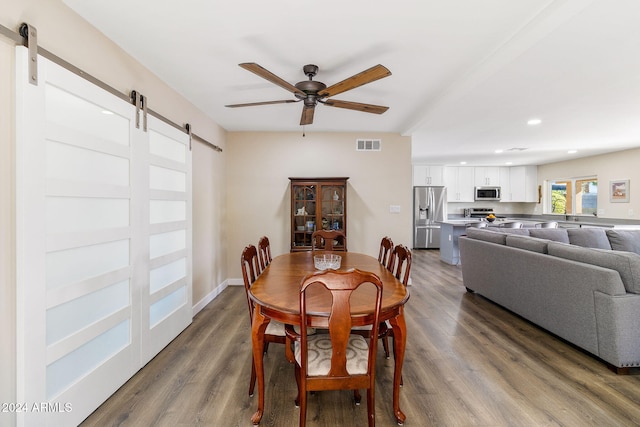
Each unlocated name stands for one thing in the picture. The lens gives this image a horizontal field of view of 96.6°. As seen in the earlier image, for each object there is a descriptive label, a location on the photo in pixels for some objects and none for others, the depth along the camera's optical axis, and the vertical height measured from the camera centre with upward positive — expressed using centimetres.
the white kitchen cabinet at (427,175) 782 +87
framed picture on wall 552 +32
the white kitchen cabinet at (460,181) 811 +73
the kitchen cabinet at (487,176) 806 +87
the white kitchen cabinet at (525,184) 787 +63
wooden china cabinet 426 -1
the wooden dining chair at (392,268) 197 -51
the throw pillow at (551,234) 396 -38
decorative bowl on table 240 -48
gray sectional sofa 213 -71
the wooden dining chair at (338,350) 138 -79
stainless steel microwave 791 +38
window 646 +26
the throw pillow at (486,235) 359 -39
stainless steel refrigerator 759 -20
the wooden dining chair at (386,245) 274 -38
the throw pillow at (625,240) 379 -45
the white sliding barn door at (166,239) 240 -31
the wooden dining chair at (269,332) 192 -85
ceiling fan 188 +89
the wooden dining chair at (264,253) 274 -47
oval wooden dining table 154 -58
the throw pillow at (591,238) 392 -43
